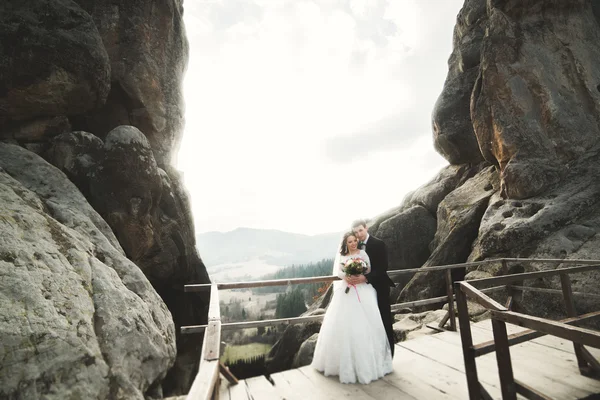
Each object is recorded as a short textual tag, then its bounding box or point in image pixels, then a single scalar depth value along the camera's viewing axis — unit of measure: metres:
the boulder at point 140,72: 14.39
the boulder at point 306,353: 10.17
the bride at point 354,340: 4.27
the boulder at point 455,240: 13.95
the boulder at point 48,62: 9.45
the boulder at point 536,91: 12.53
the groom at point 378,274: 4.78
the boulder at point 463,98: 18.14
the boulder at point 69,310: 3.78
